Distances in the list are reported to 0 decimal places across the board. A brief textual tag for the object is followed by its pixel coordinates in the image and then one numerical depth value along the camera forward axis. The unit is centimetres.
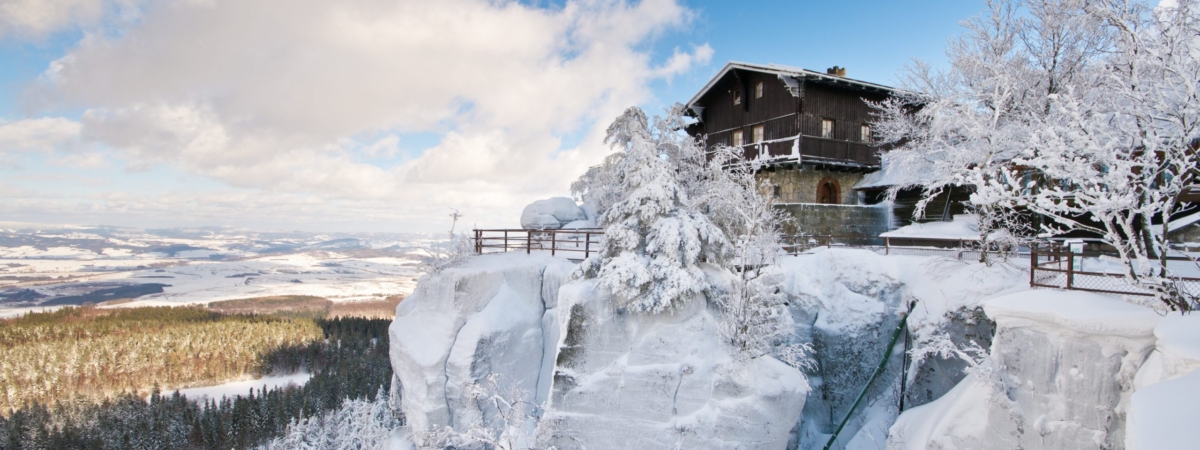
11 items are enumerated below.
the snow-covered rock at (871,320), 1325
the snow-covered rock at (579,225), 2646
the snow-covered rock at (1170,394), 457
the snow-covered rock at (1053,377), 855
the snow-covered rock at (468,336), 1594
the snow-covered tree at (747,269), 1262
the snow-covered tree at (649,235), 1265
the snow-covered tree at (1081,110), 868
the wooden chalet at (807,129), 2403
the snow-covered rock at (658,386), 1239
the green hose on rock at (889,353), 1474
